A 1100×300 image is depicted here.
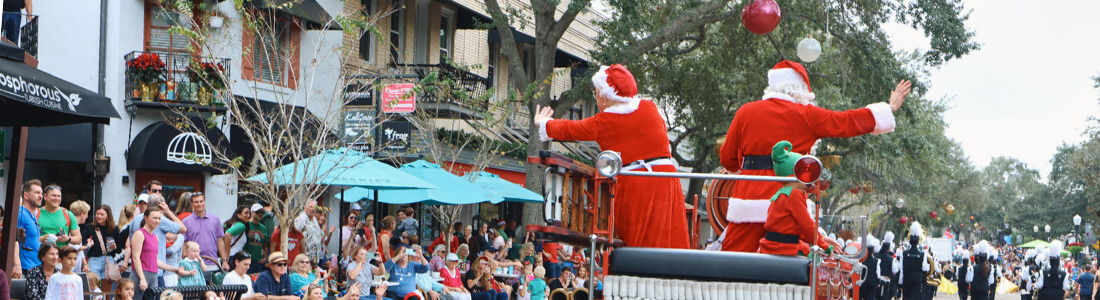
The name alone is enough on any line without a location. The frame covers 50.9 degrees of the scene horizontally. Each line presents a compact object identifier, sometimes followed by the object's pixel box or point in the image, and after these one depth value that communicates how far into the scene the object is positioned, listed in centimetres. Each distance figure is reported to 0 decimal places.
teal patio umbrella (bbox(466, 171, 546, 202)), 1847
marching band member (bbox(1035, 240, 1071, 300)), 2361
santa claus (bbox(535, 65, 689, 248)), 793
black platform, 651
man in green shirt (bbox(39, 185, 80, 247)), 1103
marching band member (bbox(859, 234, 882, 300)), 2173
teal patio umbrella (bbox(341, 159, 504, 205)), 1608
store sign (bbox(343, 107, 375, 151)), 1689
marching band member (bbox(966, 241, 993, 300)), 2491
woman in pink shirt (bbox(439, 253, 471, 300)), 1517
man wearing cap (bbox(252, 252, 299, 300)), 1107
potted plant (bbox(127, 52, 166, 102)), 1853
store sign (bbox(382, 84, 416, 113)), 1642
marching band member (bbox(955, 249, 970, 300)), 2736
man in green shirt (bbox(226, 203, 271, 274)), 1332
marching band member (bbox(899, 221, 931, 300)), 2295
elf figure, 688
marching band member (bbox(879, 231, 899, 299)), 2406
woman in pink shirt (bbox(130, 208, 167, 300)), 1070
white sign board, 3700
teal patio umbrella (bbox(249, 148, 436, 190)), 1280
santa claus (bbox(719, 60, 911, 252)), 746
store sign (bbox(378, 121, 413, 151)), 1864
